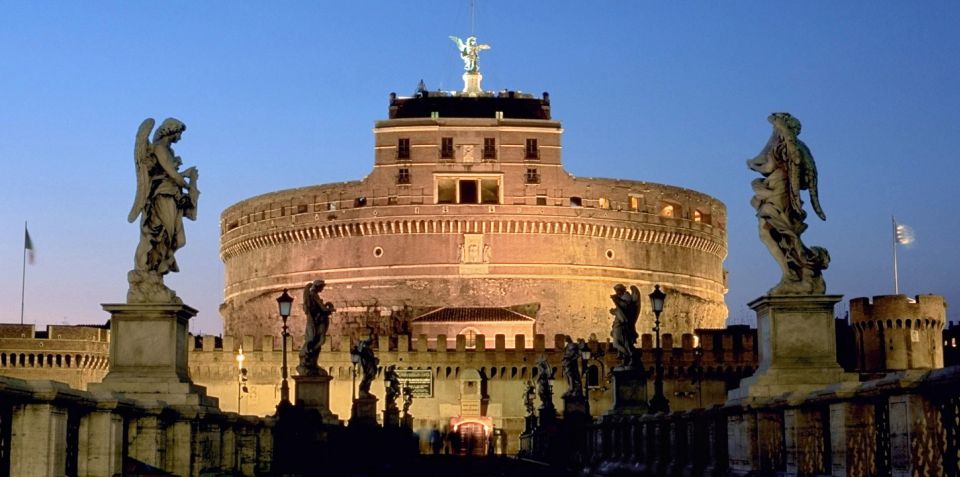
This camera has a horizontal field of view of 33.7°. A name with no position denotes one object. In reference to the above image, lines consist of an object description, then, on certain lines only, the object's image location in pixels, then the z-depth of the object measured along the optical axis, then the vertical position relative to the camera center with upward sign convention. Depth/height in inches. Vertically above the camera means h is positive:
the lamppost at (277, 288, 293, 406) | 1250.9 +90.8
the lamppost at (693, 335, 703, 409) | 3333.2 +117.9
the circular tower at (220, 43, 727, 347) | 3833.7 +451.2
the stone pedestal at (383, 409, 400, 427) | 1882.4 +1.6
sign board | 3309.5 +81.4
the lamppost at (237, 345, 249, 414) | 3196.6 +93.1
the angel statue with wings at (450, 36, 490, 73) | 4379.9 +1006.7
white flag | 3516.2 +398.9
